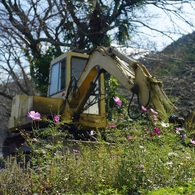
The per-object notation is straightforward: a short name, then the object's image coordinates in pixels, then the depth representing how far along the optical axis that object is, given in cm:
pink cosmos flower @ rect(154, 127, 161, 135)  624
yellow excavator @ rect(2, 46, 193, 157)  1044
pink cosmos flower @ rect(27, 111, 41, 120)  669
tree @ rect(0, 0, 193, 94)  2020
